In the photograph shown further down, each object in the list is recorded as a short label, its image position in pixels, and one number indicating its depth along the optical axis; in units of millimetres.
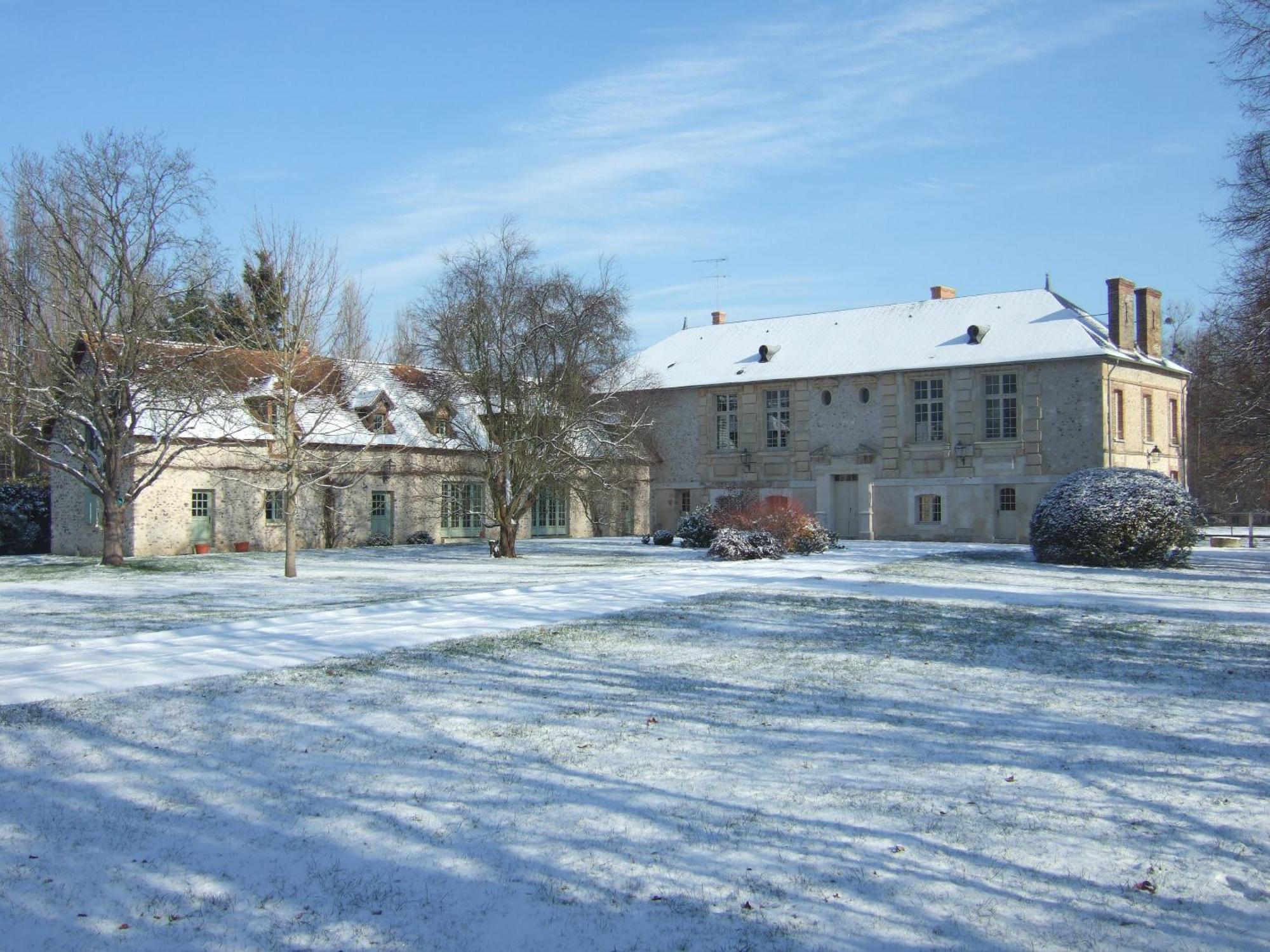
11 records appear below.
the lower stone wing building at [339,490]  31703
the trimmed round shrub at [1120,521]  24578
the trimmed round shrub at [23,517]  34812
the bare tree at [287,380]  24609
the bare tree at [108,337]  25406
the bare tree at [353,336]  35134
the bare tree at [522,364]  29875
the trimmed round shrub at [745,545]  26500
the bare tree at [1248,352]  19844
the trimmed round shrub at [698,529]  32312
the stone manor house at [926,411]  36031
